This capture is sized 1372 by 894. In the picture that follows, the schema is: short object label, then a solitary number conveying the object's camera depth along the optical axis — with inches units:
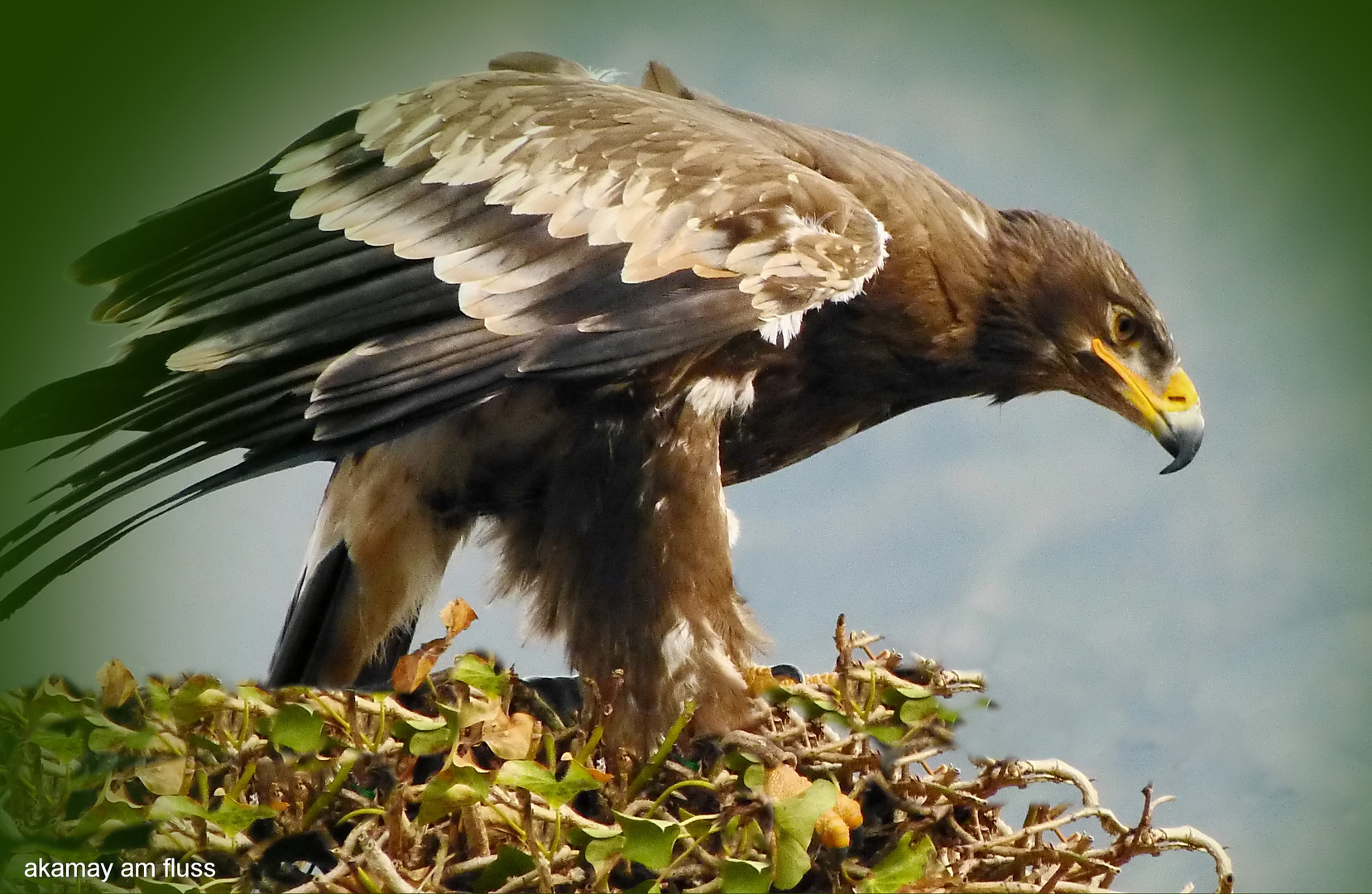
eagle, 403.3
